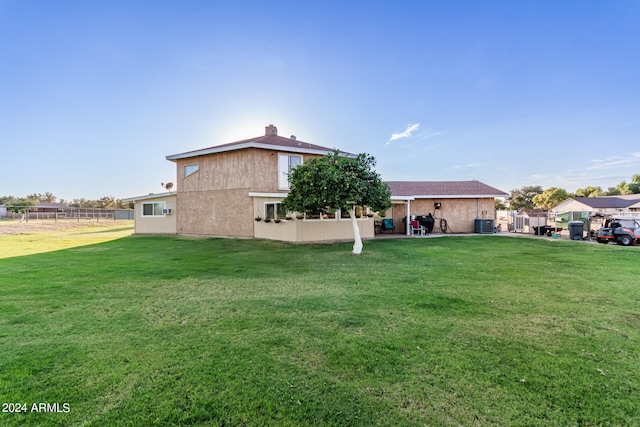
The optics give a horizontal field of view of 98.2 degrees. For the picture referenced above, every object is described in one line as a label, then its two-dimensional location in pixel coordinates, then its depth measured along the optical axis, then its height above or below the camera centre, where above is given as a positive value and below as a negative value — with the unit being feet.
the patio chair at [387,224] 57.88 -3.03
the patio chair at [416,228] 55.77 -3.70
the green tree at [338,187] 31.35 +2.81
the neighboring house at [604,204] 118.62 +1.46
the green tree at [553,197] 160.45 +6.33
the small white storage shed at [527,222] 58.08 -2.99
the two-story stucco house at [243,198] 43.96 +2.69
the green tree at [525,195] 175.32 +8.41
